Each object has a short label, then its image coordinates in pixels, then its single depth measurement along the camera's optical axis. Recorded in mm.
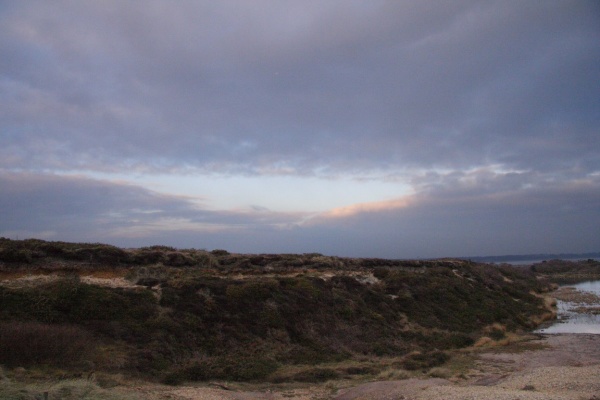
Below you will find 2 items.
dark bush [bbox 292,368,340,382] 18172
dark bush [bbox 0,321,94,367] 15453
